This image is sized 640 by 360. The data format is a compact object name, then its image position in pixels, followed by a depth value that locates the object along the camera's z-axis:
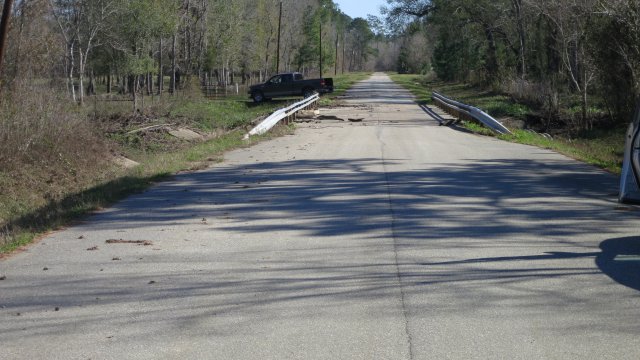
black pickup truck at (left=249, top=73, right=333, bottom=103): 50.16
